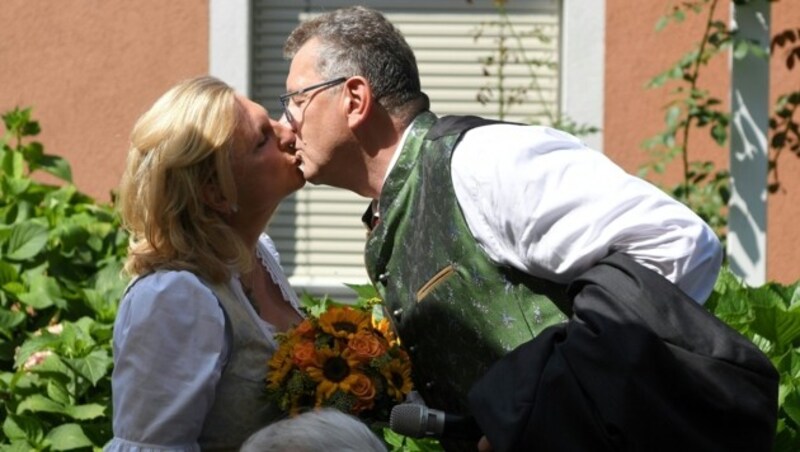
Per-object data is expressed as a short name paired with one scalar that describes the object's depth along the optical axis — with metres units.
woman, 5.89
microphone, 5.37
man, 5.31
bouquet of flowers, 6.01
